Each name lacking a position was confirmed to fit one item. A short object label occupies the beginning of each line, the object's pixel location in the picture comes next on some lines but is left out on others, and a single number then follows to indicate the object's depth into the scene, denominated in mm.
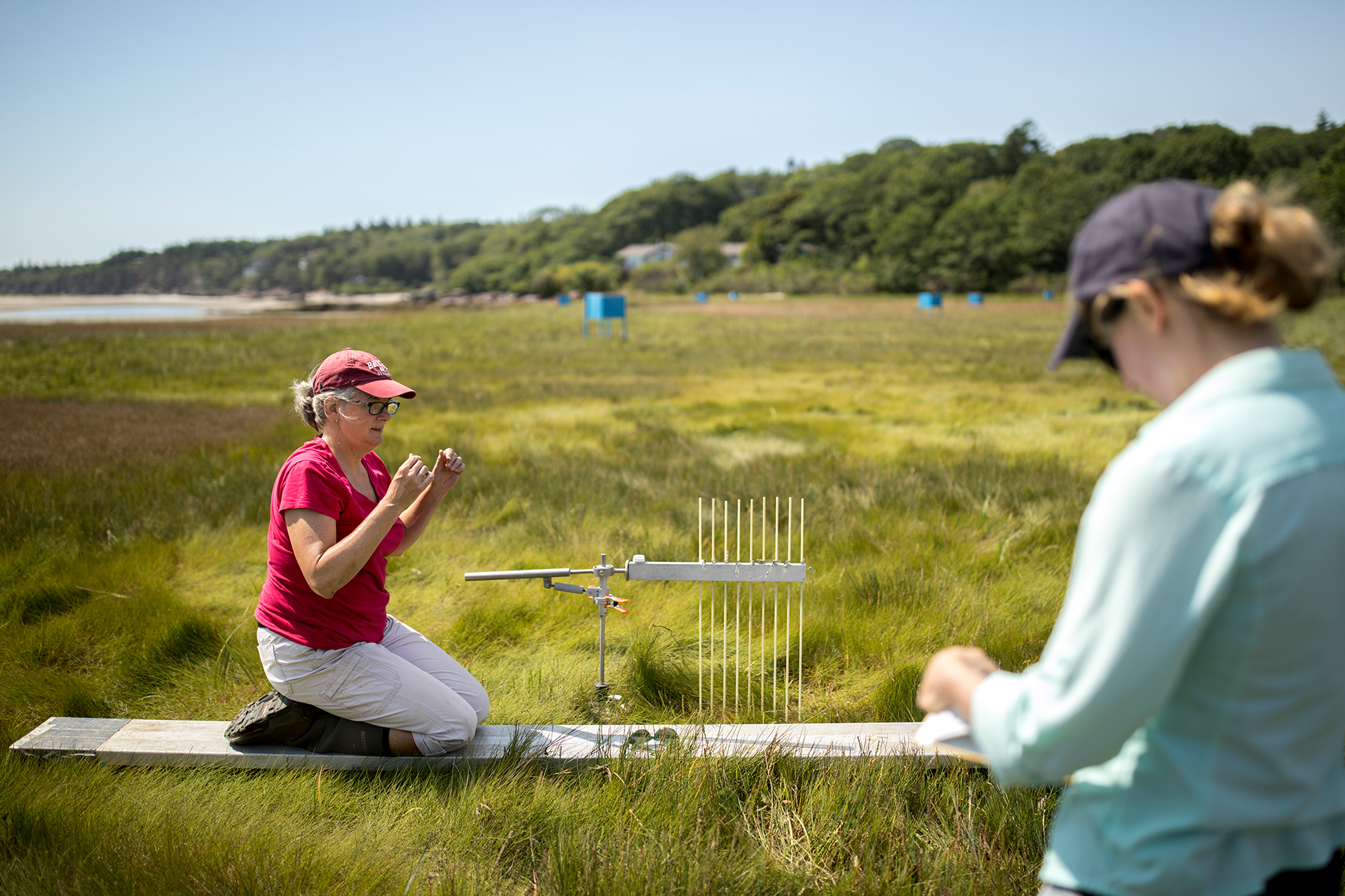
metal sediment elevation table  3283
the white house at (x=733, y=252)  145675
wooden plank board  3186
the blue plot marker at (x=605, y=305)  29281
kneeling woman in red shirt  3197
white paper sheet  1523
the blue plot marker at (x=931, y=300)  51719
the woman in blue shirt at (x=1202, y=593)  1164
